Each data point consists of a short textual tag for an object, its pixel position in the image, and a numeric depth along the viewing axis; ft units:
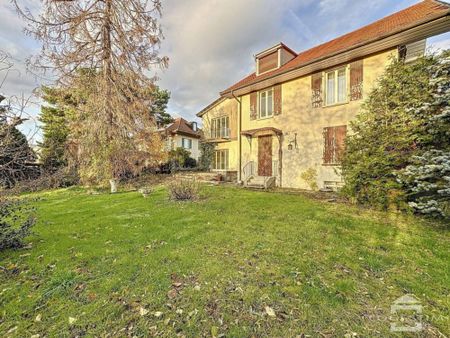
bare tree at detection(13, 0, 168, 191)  30.07
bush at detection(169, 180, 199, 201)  25.23
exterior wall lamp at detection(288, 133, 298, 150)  37.22
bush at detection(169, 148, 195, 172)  62.64
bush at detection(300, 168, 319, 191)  34.40
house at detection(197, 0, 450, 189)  27.02
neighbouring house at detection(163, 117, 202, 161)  78.81
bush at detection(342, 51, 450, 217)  16.25
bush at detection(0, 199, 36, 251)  12.17
